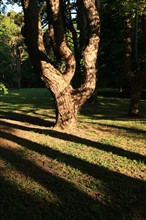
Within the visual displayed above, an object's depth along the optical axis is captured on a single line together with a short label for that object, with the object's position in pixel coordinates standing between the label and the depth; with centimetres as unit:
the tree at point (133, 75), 1388
